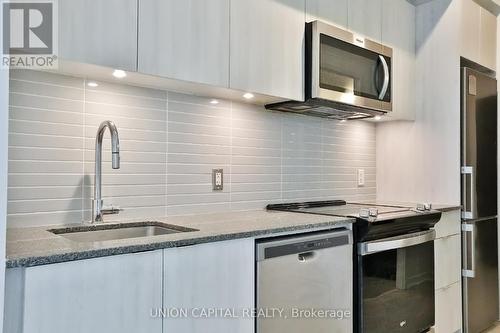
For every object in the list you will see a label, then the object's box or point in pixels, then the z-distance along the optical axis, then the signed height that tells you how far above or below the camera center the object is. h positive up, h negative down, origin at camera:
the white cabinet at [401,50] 2.75 +0.89
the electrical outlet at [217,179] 2.14 -0.03
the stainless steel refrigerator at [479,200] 2.80 -0.18
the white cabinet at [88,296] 1.05 -0.35
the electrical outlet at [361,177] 3.08 -0.02
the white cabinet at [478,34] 2.92 +1.09
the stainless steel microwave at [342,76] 2.12 +0.57
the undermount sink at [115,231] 1.59 -0.24
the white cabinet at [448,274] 2.56 -0.66
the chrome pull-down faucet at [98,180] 1.65 -0.03
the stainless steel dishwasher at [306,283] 1.63 -0.48
